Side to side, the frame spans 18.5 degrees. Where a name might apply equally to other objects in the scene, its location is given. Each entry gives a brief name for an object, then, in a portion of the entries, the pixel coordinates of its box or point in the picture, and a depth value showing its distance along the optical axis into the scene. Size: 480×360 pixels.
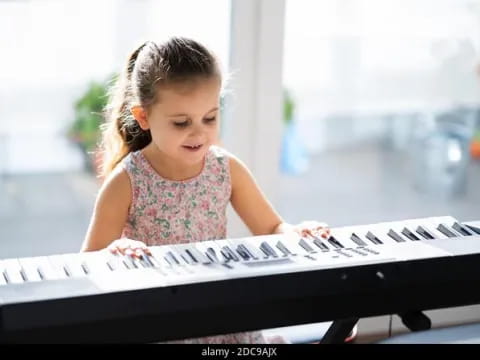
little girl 2.56
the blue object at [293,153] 3.69
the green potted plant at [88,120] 3.40
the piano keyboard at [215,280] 2.09
